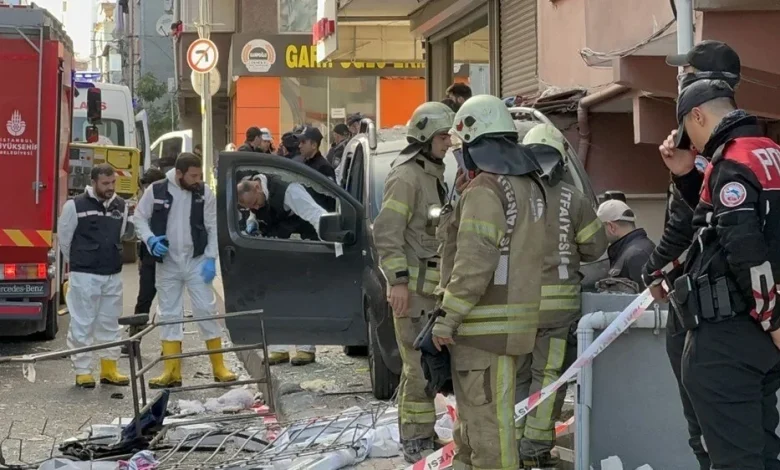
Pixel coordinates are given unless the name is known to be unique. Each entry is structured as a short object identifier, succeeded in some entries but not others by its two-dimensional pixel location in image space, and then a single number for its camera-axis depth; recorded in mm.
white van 21156
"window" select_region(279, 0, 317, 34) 27891
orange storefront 26812
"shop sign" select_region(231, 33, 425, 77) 27312
